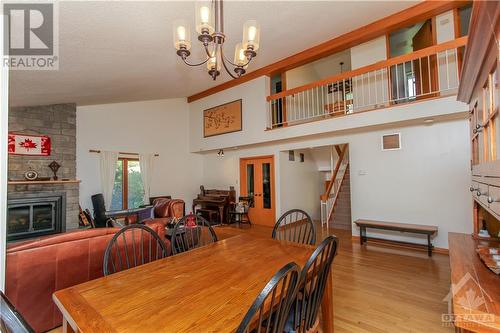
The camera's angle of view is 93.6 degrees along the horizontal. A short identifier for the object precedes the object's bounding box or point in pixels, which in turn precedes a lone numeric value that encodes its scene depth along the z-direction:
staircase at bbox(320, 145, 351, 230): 5.73
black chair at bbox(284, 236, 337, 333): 1.21
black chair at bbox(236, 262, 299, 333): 0.83
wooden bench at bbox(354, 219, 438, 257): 3.69
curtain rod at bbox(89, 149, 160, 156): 5.72
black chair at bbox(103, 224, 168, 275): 2.39
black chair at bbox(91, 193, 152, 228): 5.31
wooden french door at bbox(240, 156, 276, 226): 6.32
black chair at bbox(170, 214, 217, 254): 2.28
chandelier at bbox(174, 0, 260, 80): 1.92
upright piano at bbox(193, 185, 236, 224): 6.75
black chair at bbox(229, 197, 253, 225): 6.50
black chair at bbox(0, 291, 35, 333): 0.77
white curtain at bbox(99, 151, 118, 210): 5.81
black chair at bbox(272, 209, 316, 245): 2.22
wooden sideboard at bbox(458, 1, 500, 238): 1.03
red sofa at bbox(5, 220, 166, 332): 1.86
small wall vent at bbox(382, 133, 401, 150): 4.28
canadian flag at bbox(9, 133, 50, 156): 4.45
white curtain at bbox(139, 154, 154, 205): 6.56
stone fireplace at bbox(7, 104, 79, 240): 4.35
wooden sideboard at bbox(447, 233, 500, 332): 1.01
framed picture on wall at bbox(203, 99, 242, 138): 6.29
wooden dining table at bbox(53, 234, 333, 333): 0.99
